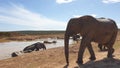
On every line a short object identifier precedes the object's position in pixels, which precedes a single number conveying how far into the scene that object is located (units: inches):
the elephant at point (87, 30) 170.0
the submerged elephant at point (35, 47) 462.5
